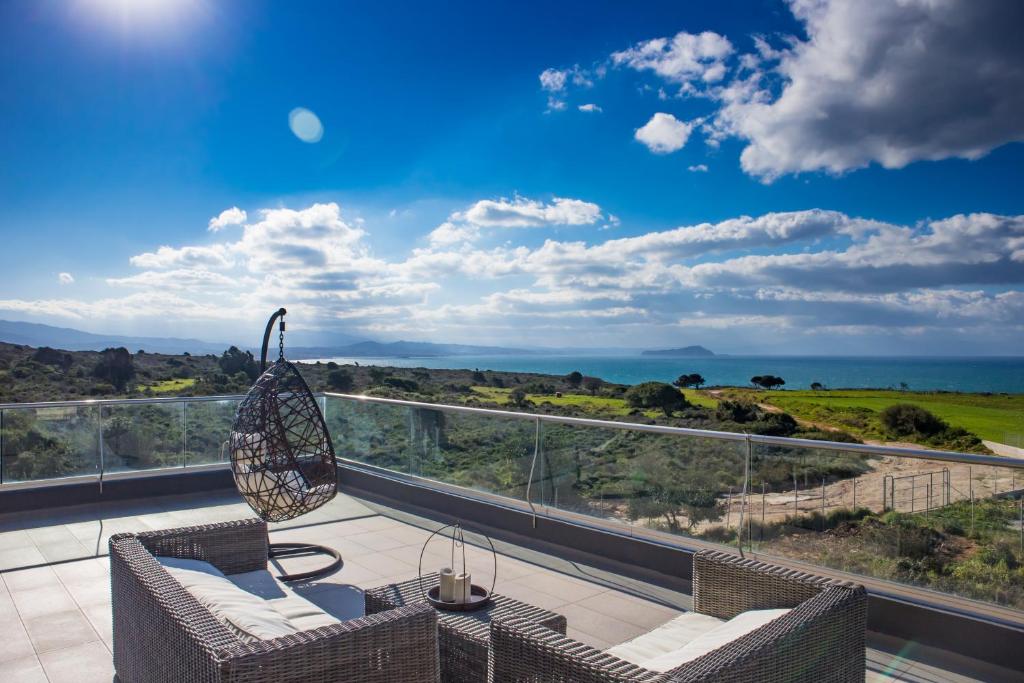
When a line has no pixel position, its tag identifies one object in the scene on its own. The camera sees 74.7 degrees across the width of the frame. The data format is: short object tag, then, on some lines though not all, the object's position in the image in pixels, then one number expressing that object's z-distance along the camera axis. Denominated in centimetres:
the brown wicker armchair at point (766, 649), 197
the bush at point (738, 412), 2792
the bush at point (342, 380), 2073
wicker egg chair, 516
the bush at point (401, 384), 2798
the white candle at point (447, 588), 310
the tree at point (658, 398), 3134
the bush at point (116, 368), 2639
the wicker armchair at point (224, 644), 203
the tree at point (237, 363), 2767
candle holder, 304
